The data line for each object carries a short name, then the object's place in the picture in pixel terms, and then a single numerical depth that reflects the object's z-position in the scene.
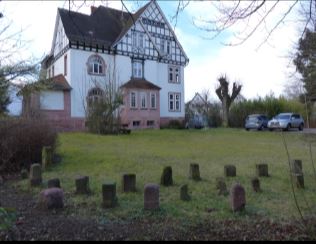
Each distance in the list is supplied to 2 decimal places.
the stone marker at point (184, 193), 4.25
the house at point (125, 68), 22.04
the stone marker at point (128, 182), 4.66
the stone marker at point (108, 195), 3.95
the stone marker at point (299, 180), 4.80
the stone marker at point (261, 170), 5.70
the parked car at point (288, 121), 22.77
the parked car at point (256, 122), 23.23
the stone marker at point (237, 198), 3.72
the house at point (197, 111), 28.03
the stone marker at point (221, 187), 4.55
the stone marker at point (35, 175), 5.22
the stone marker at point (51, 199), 3.91
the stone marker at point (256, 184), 4.75
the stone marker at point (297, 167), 4.90
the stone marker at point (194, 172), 5.46
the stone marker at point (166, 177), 5.04
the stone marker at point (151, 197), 3.78
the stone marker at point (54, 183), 4.61
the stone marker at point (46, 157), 6.78
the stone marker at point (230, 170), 5.64
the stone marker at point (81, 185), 4.61
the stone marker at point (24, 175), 6.02
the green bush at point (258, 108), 28.73
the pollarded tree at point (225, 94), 29.81
